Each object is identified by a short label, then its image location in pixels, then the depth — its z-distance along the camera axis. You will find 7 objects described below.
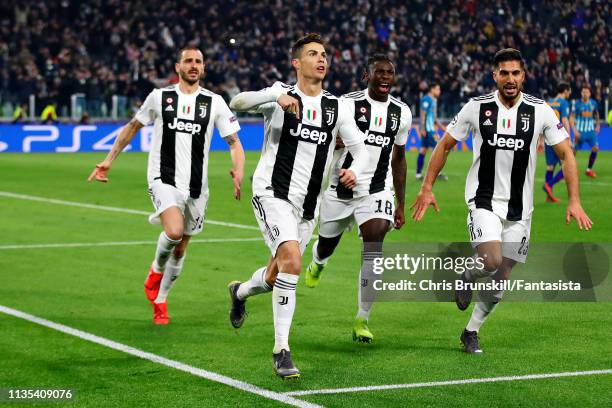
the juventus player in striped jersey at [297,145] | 15.78
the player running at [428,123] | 49.47
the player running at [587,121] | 50.22
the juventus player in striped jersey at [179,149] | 19.03
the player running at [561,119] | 39.94
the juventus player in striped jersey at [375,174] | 18.30
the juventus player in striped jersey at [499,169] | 16.27
